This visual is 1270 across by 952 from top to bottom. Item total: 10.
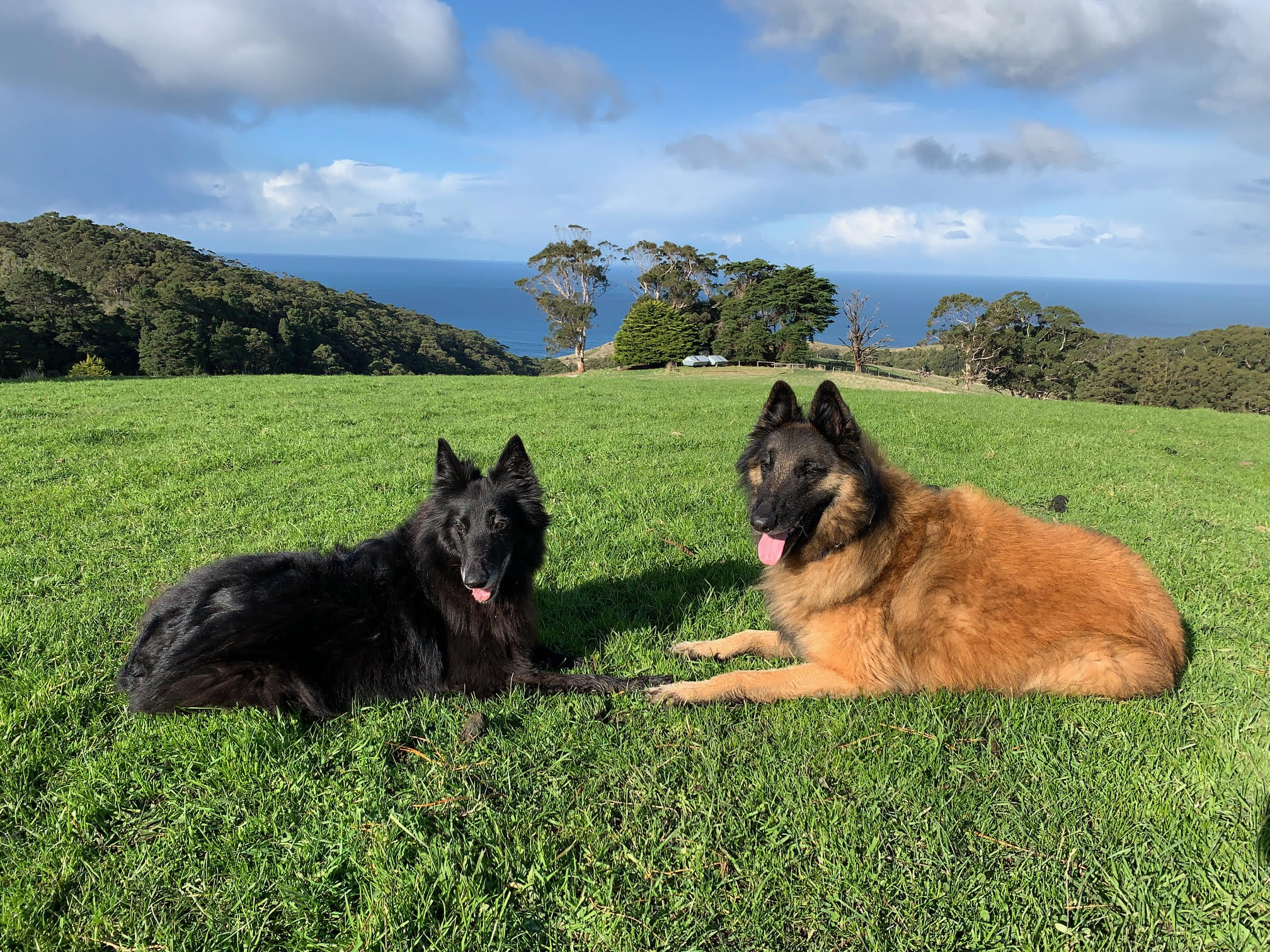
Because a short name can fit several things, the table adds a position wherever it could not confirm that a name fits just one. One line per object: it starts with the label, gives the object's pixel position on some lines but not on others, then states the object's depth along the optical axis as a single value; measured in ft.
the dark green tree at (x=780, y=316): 189.26
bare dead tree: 173.58
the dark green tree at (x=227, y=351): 157.58
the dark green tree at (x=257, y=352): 164.45
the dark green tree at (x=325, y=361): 192.13
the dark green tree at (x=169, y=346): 147.74
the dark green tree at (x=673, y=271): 219.82
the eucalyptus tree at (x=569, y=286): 214.48
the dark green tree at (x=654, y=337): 193.36
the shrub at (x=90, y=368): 97.09
